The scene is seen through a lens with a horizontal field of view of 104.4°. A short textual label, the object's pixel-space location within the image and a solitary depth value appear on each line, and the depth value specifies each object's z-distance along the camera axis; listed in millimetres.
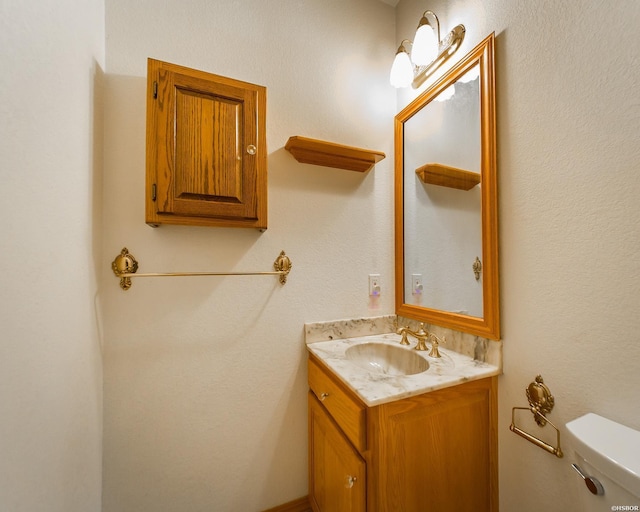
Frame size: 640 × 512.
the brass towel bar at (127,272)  908
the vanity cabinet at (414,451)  737
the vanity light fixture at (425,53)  1045
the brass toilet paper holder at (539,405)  740
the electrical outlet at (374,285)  1318
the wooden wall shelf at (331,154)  1077
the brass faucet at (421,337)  1045
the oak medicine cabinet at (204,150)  854
